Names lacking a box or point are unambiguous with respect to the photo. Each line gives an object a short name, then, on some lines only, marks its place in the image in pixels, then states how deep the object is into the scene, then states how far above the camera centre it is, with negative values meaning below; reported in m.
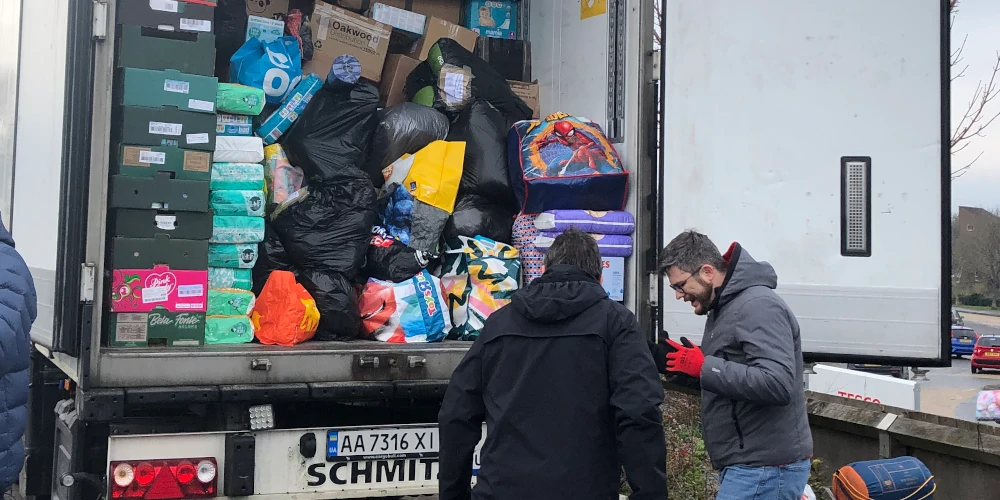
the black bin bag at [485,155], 4.48 +0.58
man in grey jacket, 2.68 -0.25
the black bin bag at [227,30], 4.43 +1.12
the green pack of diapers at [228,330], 3.72 -0.22
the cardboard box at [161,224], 3.36 +0.17
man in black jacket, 2.41 -0.31
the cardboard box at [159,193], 3.35 +0.28
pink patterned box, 3.31 -0.07
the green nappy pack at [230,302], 3.78 -0.12
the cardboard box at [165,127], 3.39 +0.52
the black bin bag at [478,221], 4.43 +0.26
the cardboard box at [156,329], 3.28 -0.20
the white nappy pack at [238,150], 3.94 +0.51
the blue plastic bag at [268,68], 4.31 +0.93
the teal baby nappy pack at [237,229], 3.89 +0.18
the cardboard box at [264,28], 4.52 +1.16
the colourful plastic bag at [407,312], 4.01 -0.15
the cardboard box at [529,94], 4.90 +0.94
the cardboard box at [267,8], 4.76 +1.33
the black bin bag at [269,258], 4.19 +0.07
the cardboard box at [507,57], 5.03 +1.16
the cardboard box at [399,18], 5.00 +1.35
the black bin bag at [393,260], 4.27 +0.07
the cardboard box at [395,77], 5.04 +1.05
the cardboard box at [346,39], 4.76 +1.19
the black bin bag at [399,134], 4.60 +0.68
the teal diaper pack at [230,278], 3.91 -0.02
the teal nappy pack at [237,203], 3.87 +0.29
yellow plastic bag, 4.43 +0.48
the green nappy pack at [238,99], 4.00 +0.73
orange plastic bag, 3.85 -0.16
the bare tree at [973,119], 9.52 +1.68
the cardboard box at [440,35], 5.05 +1.27
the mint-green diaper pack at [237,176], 3.87 +0.39
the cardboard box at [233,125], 4.03 +0.62
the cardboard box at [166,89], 3.40 +0.66
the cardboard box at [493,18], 5.14 +1.40
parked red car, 23.75 -1.68
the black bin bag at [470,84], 4.79 +0.97
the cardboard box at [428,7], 4.96 +1.44
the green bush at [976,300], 55.41 -0.80
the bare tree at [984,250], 45.97 +1.76
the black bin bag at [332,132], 4.36 +0.66
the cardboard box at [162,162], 3.37 +0.39
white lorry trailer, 3.10 +0.15
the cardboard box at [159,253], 3.32 +0.07
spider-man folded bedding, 4.11 +0.48
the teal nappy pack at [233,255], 3.90 +0.07
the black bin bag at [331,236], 4.07 +0.17
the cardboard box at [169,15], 3.46 +0.94
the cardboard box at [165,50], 3.42 +0.81
